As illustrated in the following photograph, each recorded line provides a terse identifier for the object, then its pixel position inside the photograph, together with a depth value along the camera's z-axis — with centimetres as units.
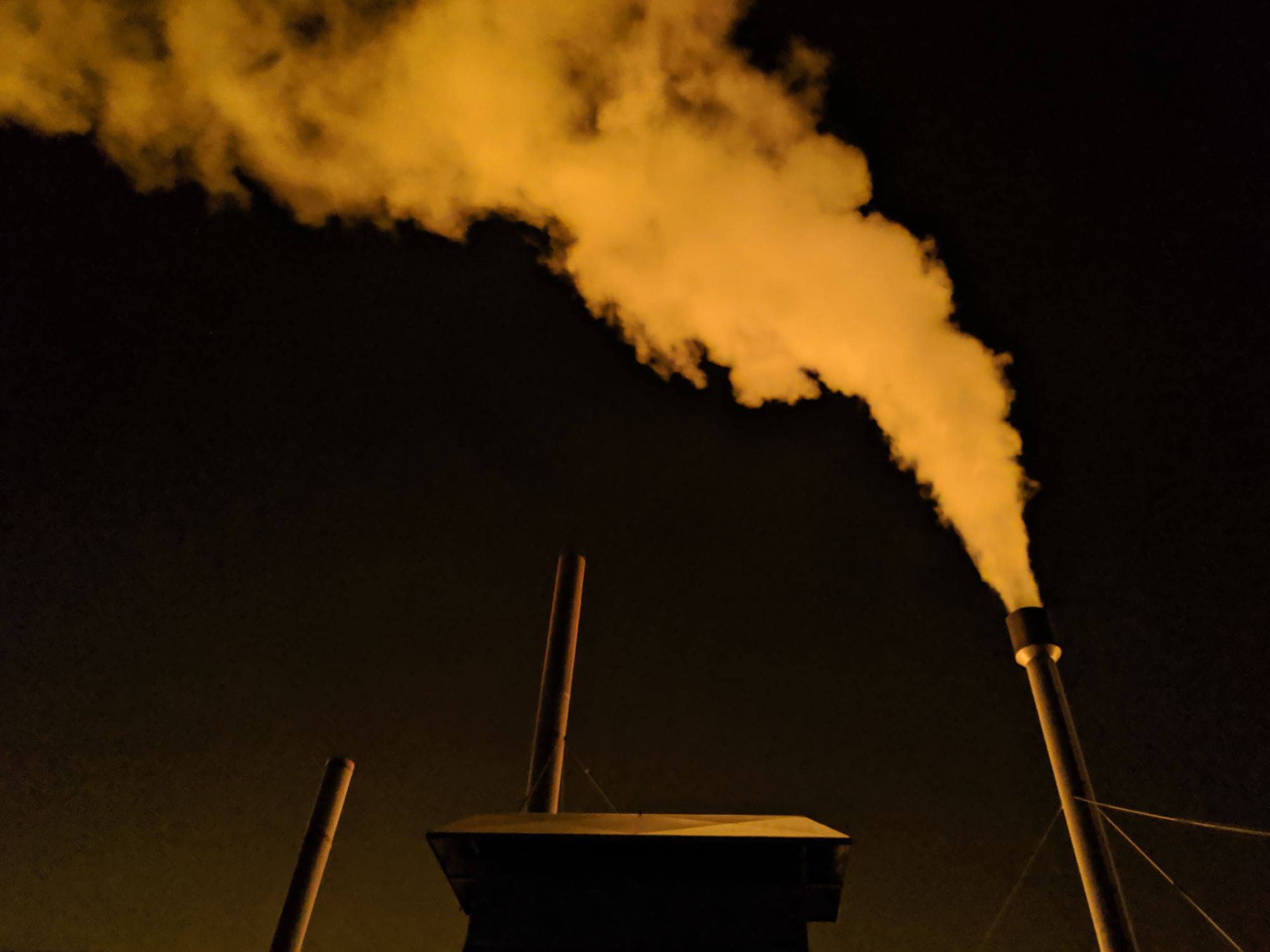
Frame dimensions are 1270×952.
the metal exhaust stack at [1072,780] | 835
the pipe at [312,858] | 1190
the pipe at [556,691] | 978
